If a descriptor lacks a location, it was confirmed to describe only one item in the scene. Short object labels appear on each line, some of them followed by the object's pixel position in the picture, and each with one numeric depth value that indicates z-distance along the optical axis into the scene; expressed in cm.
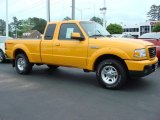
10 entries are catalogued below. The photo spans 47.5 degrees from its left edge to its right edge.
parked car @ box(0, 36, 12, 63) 882
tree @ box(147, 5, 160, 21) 8252
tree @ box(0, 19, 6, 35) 6764
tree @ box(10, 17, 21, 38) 7524
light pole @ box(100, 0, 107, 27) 2594
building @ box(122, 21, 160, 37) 5982
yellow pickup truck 468
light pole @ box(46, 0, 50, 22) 1602
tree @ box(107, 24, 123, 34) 5100
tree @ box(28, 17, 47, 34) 6725
